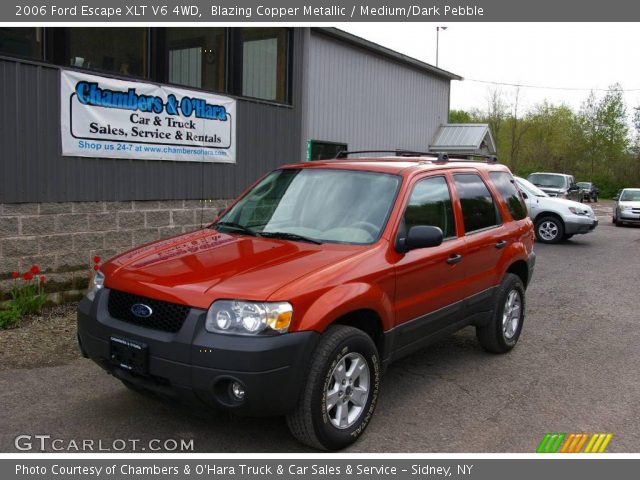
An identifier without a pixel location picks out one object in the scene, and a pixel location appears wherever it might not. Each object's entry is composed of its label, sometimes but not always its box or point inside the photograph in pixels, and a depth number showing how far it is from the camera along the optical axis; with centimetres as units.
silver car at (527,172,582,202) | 2158
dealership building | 701
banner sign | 748
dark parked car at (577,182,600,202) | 4169
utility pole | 4418
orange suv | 343
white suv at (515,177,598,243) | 1530
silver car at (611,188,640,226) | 2205
